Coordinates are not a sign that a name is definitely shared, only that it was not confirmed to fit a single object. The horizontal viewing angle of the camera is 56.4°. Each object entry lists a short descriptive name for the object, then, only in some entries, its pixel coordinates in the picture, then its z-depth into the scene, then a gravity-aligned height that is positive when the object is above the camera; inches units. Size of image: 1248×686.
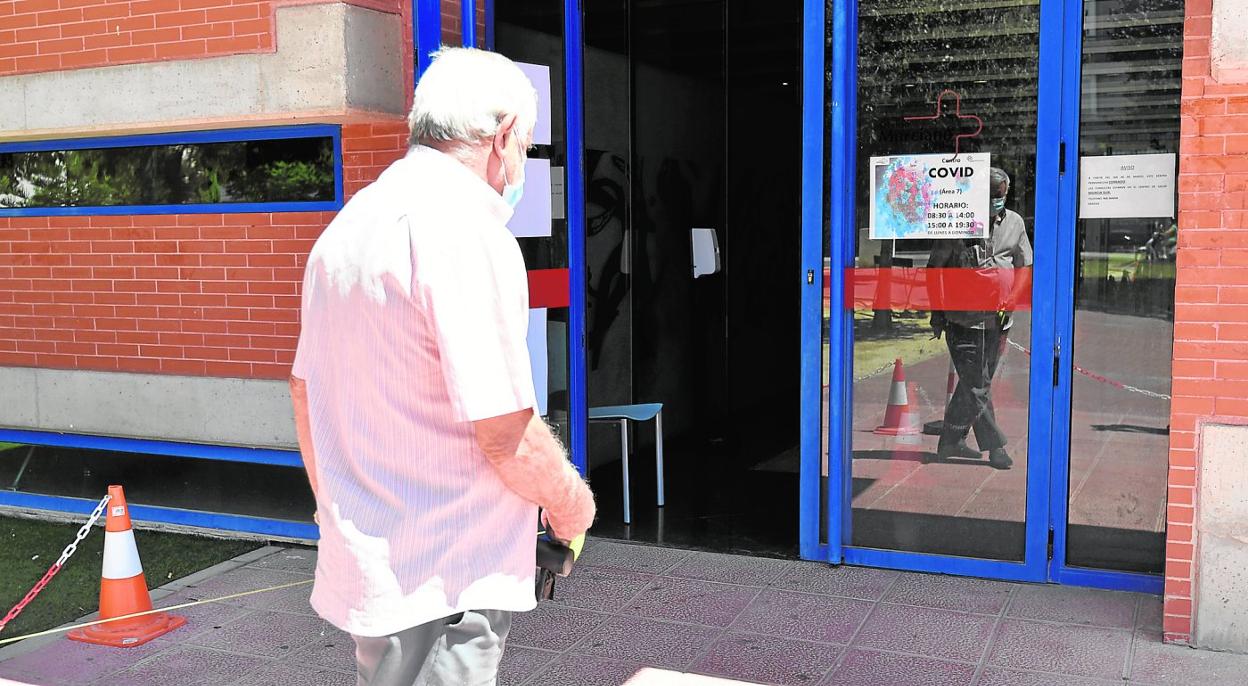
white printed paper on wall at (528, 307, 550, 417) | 232.8 -24.2
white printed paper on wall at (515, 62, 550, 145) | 225.6 +25.9
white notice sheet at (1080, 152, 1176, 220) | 188.7 +5.8
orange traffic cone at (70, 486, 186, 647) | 189.3 -58.1
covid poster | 199.9 +4.8
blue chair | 260.5 -42.3
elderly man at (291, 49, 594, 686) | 87.0 -13.4
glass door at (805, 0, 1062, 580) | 197.0 -9.9
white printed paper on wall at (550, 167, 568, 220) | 234.2 +6.3
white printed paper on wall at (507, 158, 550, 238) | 226.7 +4.4
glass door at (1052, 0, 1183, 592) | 189.0 -12.3
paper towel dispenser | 358.6 -8.4
